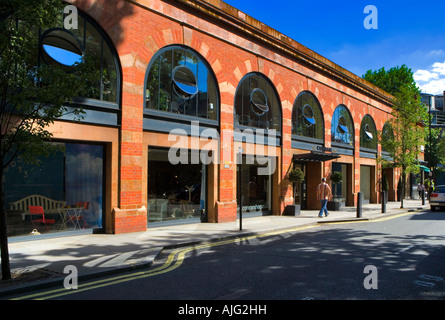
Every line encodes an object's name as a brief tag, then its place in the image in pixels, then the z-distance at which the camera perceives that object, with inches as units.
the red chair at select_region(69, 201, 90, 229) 411.4
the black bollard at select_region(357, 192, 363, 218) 644.1
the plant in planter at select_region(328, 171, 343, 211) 800.9
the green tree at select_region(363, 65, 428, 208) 964.6
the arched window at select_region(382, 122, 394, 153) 1122.2
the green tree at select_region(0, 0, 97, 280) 234.2
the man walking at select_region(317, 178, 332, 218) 657.6
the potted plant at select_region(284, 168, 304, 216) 672.4
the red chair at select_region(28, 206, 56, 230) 380.2
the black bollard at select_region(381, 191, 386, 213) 758.2
